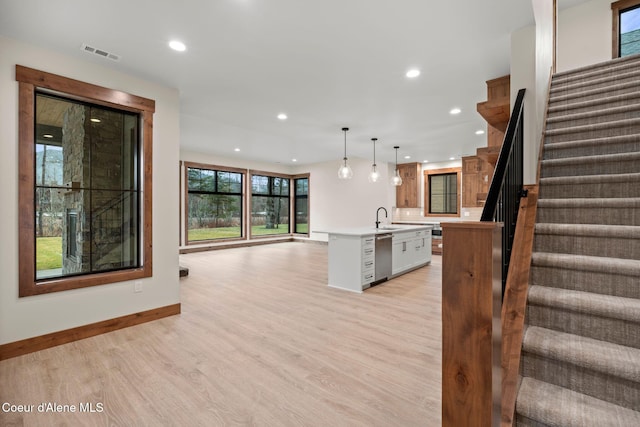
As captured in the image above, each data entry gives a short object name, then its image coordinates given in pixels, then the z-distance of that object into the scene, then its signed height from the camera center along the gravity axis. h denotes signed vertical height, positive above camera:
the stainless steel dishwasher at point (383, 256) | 4.87 -0.73
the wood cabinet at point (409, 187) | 9.29 +0.87
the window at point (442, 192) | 9.01 +0.71
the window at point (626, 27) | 3.89 +2.55
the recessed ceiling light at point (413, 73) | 3.16 +1.56
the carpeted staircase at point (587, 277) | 1.33 -0.38
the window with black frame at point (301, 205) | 10.68 +0.33
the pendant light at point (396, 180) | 6.25 +0.72
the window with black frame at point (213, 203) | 8.42 +0.33
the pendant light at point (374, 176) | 5.88 +0.77
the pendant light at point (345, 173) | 5.35 +0.76
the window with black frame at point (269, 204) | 9.92 +0.34
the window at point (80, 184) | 2.62 +0.30
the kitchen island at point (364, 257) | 4.54 -0.71
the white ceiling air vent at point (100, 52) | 2.67 +1.52
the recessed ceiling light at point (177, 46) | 2.61 +1.53
